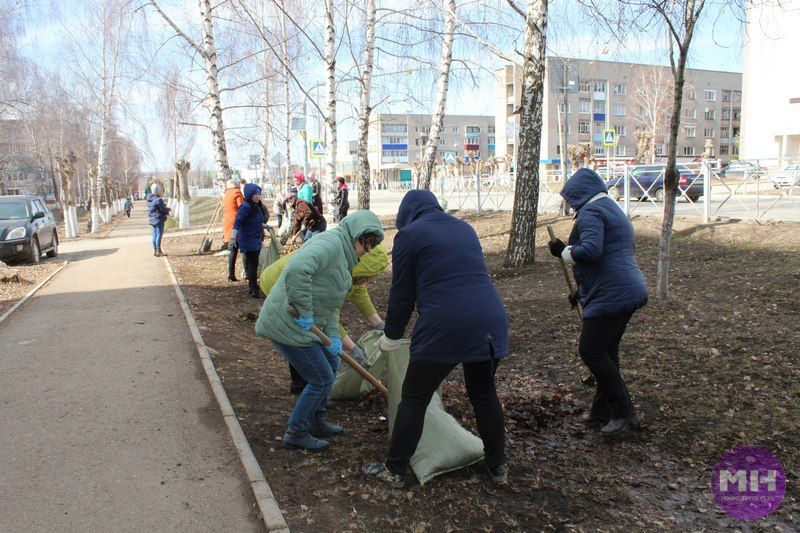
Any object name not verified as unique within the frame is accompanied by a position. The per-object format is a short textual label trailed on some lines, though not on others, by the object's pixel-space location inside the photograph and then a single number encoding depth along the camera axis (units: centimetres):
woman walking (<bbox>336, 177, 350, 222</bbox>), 1689
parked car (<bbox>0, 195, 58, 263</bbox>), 1273
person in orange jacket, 1050
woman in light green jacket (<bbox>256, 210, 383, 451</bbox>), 345
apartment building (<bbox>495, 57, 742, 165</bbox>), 7562
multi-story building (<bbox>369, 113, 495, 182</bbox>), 10494
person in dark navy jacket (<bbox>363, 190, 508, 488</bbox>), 311
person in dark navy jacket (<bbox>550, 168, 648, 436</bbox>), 377
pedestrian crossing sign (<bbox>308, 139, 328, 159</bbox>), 1891
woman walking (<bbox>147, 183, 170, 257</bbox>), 1341
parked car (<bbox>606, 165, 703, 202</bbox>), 1978
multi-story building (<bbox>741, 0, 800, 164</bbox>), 3928
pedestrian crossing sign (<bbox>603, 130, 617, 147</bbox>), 2266
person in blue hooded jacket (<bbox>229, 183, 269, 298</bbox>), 880
